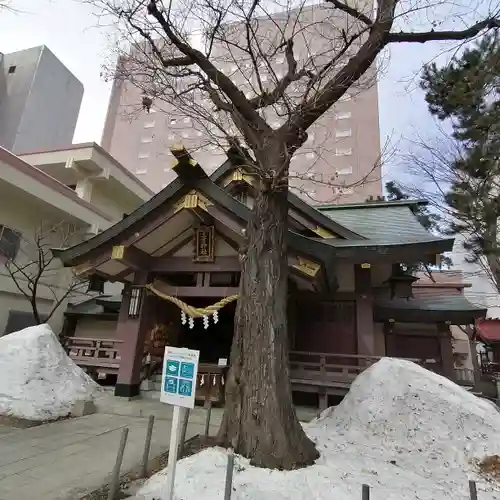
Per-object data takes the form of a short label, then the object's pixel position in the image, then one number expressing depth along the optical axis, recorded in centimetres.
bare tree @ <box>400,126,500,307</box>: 1316
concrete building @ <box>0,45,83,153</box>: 1917
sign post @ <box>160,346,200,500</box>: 354
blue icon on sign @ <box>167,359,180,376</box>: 383
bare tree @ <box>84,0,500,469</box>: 485
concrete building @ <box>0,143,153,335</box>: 1300
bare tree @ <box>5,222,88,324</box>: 1309
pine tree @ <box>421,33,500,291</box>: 1301
